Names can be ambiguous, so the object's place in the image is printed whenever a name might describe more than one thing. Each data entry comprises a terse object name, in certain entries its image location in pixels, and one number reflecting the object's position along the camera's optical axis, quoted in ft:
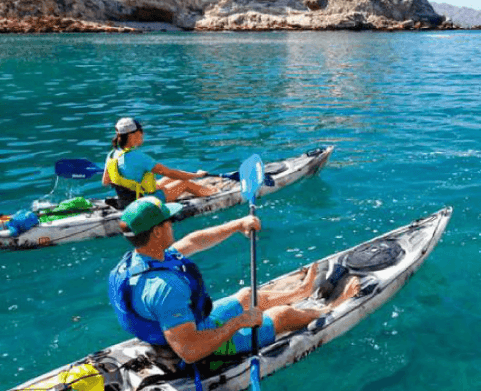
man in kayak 12.18
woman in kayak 24.65
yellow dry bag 13.64
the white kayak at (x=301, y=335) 14.47
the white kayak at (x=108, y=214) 26.35
